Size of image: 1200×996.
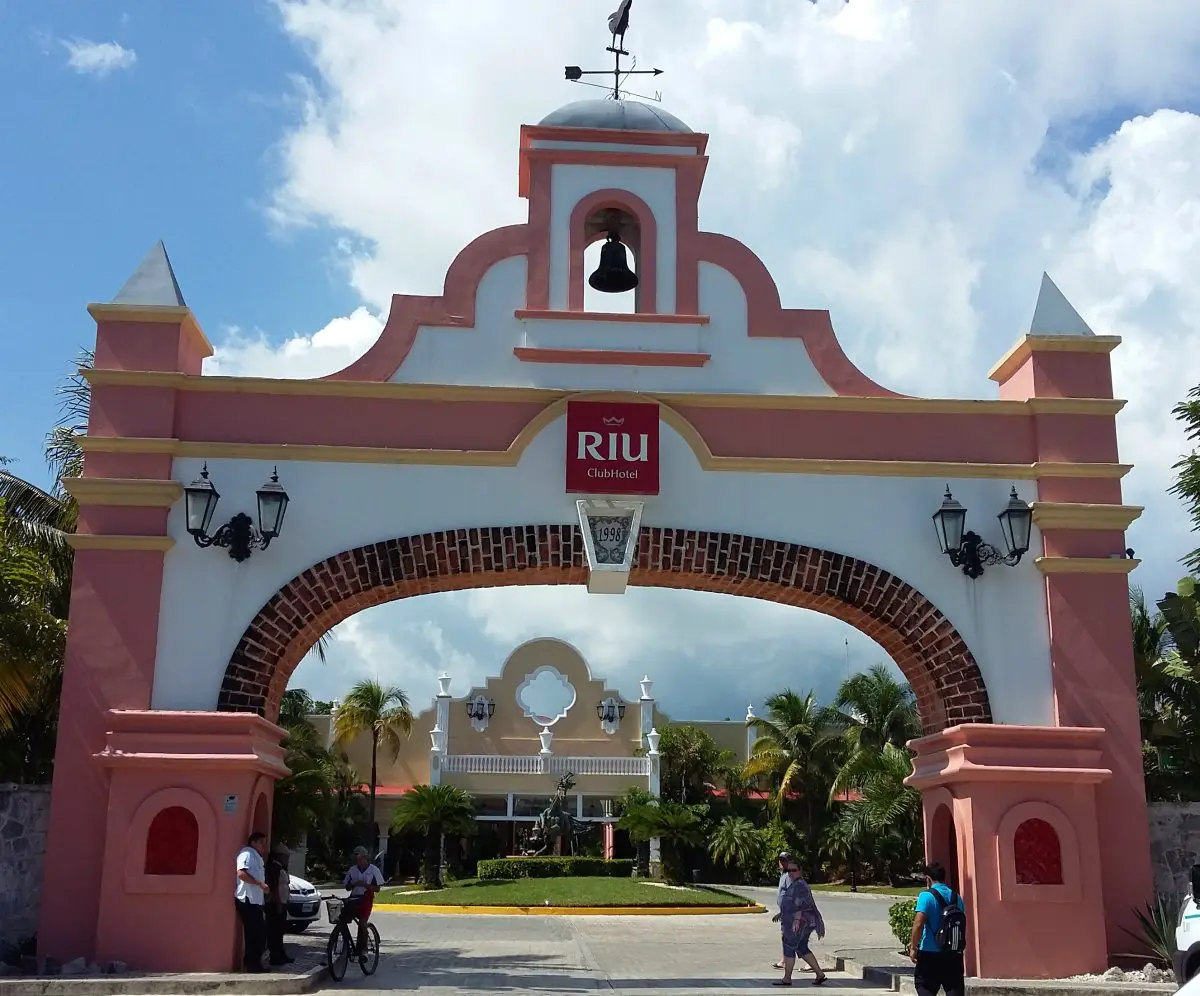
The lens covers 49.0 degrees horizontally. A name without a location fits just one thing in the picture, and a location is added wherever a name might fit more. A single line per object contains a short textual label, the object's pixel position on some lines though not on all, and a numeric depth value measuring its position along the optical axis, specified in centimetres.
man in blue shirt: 884
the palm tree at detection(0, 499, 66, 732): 1203
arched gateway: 1102
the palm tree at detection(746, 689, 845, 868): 3750
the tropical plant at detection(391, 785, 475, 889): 3106
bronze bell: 1327
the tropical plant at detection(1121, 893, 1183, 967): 1074
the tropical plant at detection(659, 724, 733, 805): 3769
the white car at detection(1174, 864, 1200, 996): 940
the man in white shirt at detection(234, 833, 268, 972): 1058
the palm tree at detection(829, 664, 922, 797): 3684
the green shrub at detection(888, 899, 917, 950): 1315
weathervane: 1323
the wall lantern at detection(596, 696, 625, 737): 3791
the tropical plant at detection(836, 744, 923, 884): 3203
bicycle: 1195
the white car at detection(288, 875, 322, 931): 1602
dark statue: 3394
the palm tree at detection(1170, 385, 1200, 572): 1533
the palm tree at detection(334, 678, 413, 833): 3731
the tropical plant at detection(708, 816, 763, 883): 3469
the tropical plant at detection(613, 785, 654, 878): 3212
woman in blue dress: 1229
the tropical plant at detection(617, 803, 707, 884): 3048
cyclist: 1242
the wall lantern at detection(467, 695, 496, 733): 3775
